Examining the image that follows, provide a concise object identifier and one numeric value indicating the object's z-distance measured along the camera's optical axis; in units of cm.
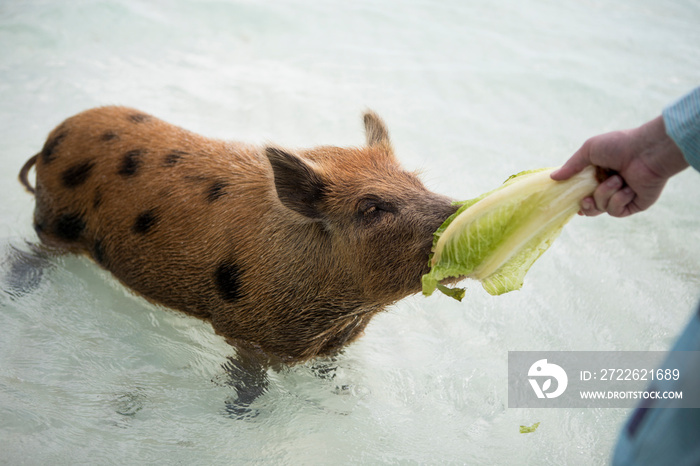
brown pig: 332
